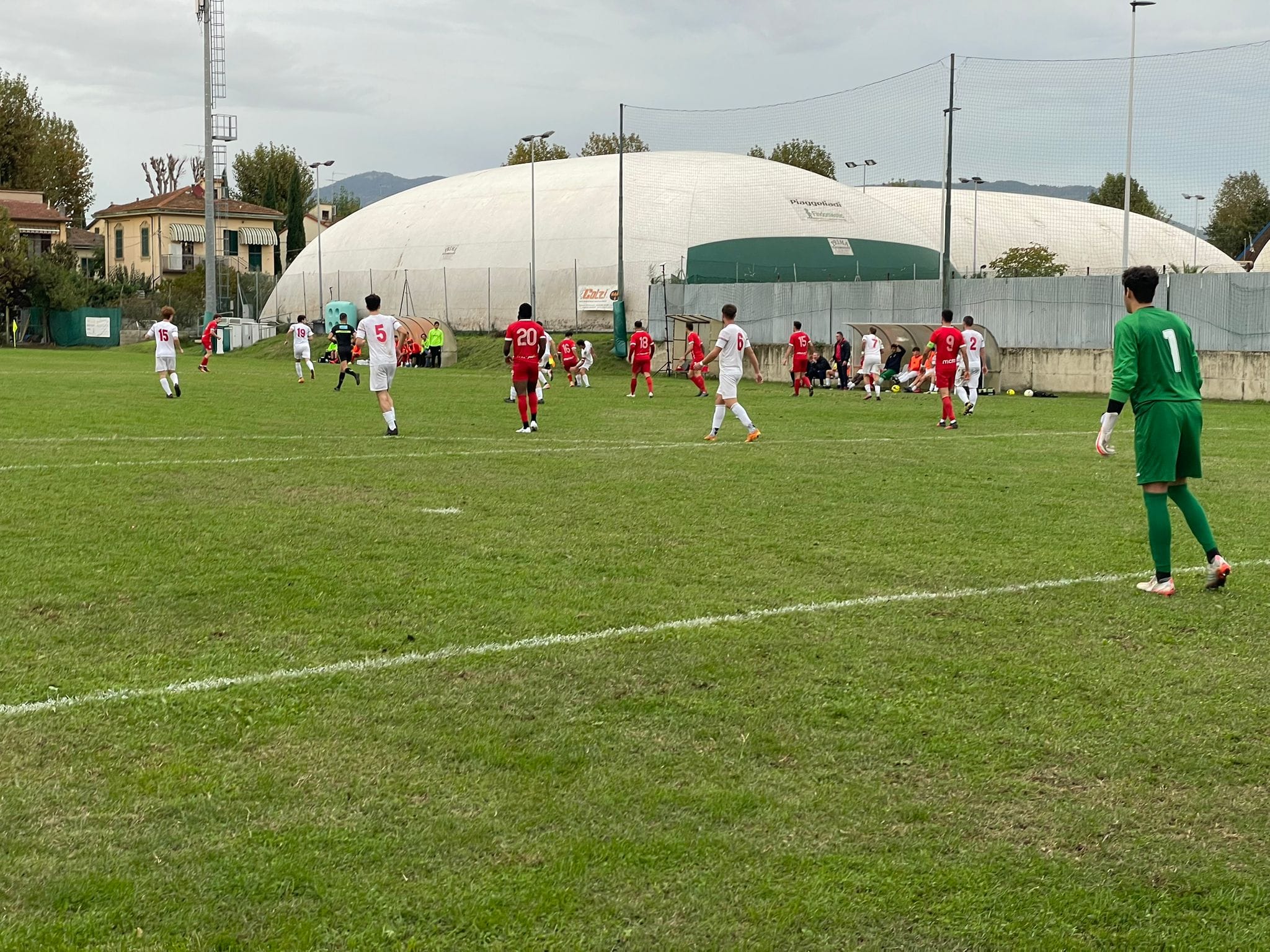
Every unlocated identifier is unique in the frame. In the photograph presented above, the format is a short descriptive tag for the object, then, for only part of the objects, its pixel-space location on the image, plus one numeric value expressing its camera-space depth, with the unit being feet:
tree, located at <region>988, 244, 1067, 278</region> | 195.52
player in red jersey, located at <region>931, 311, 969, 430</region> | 68.59
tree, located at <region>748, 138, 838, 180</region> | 326.65
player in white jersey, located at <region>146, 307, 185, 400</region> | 84.53
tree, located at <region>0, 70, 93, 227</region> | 275.18
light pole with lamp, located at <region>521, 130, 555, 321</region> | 181.27
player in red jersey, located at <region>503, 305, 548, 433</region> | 61.57
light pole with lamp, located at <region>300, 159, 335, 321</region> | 231.30
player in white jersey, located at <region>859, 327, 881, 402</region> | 103.55
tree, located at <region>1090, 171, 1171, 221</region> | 346.95
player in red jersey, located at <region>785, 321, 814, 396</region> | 101.81
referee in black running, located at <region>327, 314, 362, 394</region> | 113.70
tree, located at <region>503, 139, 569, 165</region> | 345.72
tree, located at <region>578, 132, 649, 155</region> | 334.24
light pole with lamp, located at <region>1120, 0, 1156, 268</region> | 121.70
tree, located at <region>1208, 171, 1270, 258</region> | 340.18
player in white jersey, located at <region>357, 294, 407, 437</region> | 59.62
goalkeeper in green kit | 25.20
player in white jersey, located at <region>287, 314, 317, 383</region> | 114.62
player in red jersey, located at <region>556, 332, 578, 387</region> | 129.06
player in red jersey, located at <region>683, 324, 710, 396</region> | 94.12
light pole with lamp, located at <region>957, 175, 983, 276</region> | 230.05
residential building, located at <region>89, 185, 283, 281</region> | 320.50
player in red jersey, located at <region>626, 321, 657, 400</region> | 103.96
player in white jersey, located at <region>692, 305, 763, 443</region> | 58.95
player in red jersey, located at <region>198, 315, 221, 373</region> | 127.72
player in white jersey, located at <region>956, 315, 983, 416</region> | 77.61
